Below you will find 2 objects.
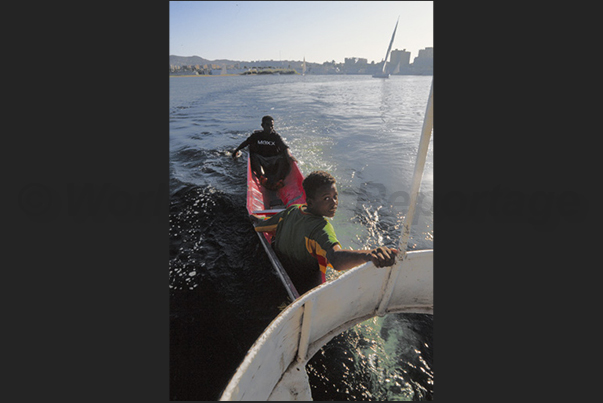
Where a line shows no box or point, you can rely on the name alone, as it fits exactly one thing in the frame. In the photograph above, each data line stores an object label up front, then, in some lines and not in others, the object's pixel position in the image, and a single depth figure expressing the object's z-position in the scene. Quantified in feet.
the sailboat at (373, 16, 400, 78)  196.21
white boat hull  6.32
